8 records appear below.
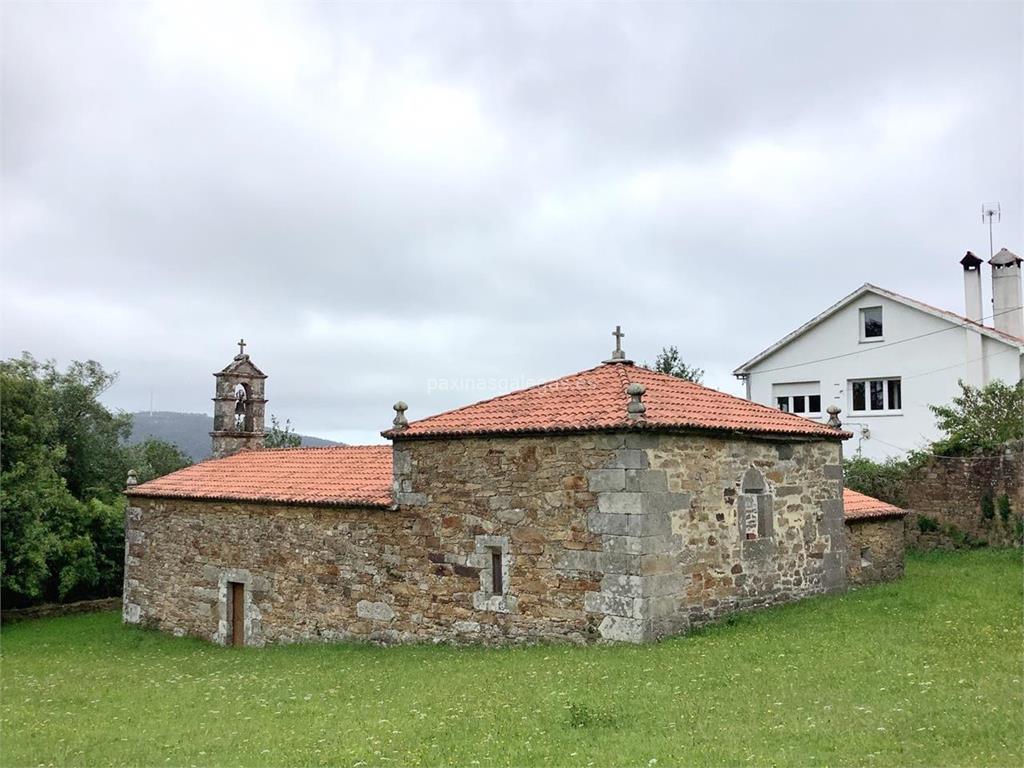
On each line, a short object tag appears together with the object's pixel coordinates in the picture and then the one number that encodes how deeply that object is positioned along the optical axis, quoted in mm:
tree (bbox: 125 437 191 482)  29695
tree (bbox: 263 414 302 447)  39219
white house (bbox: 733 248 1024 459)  25109
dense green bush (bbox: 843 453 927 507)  20422
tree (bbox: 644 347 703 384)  38250
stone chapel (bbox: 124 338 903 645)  11531
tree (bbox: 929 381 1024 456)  19984
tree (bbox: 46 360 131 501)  28422
